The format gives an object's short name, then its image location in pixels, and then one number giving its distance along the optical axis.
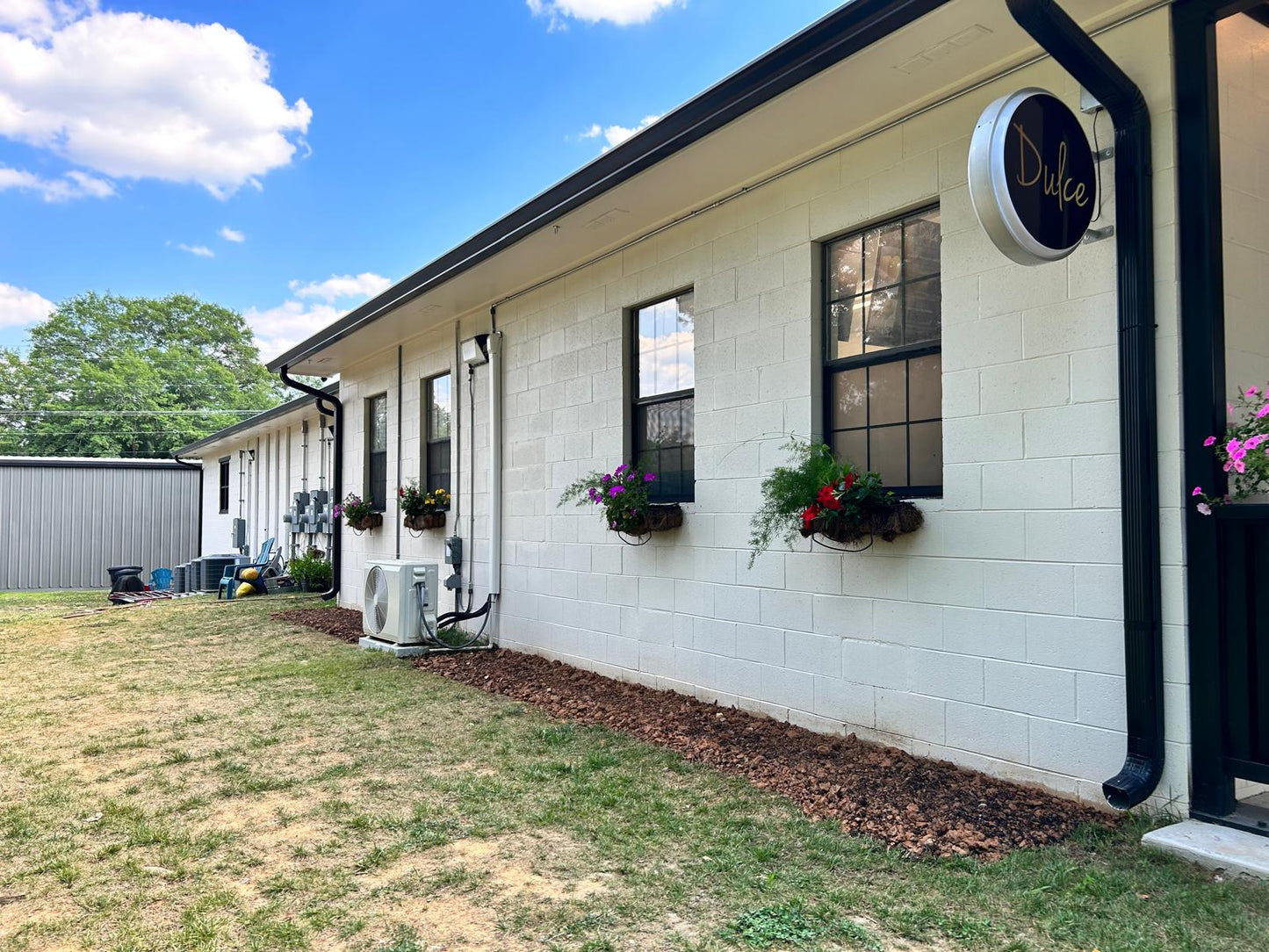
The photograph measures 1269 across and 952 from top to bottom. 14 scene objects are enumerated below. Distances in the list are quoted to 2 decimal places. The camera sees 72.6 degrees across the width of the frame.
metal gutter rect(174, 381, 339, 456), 12.38
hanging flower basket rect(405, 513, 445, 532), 8.59
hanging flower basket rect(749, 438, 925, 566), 4.01
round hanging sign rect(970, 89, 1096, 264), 2.96
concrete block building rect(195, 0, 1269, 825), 3.13
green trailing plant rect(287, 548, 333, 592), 12.87
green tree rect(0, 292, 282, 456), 33.09
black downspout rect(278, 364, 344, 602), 11.27
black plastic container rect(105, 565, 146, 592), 14.48
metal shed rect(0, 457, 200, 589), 17.91
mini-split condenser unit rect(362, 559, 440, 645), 7.46
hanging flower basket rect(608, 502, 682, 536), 5.48
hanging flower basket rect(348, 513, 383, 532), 10.02
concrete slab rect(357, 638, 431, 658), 7.37
